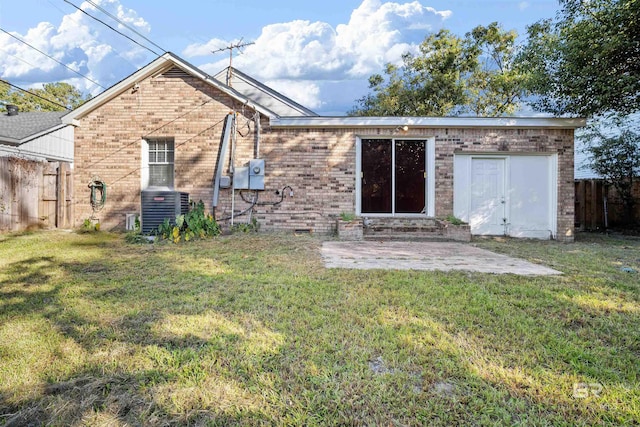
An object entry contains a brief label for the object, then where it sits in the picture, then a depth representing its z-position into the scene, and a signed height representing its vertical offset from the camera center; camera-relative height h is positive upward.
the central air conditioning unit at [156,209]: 7.23 +0.04
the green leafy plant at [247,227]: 8.20 -0.39
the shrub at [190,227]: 6.88 -0.35
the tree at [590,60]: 7.39 +3.69
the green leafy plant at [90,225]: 8.21 -0.38
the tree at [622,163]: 10.16 +1.59
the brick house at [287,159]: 8.34 +1.33
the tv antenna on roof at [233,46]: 13.08 +6.48
